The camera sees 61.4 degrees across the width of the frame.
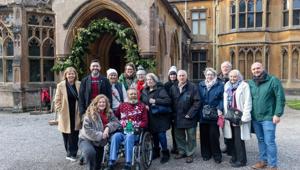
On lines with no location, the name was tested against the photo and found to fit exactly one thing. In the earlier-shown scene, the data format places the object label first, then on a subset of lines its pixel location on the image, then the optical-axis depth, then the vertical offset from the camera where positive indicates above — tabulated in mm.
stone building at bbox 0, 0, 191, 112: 9118 +1232
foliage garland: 6987 +996
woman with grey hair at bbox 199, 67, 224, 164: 4579 -515
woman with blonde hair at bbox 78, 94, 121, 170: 3905 -824
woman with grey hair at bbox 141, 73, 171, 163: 4602 -457
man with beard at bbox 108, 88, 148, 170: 3994 -757
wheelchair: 4052 -1230
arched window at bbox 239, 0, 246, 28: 16499 +4170
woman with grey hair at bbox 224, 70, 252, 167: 4348 -527
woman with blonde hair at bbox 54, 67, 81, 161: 4704 -534
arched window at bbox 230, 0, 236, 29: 16930 +4433
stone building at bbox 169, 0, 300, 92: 15712 +2634
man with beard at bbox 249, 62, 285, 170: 4128 -473
